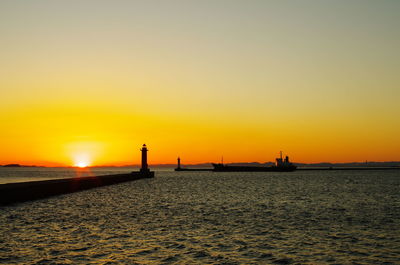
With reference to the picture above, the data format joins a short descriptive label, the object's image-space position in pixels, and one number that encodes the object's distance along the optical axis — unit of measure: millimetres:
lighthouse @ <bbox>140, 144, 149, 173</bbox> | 100275
